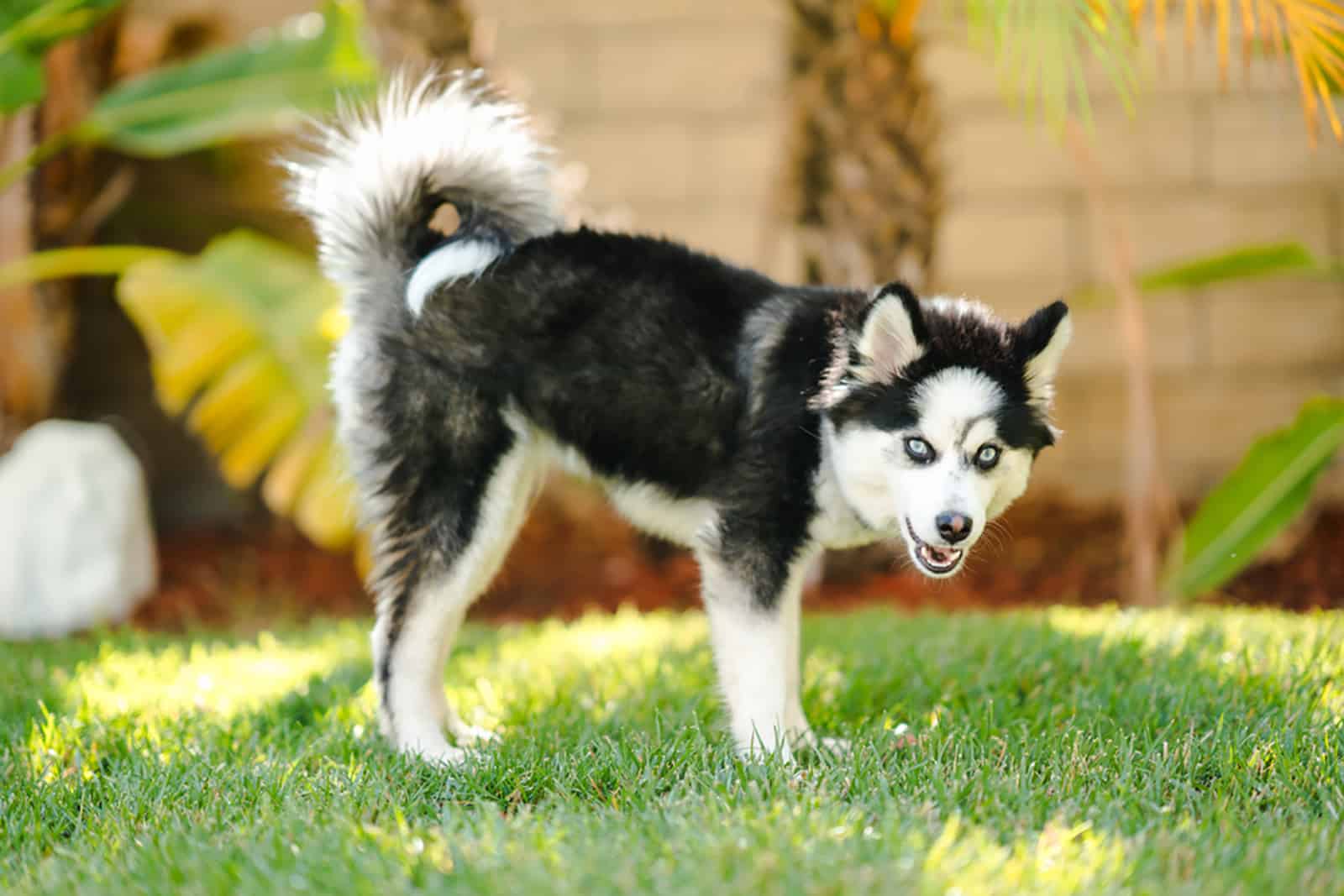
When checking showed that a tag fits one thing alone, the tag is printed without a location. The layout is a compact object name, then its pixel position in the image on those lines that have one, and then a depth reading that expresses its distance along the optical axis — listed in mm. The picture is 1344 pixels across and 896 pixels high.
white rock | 6168
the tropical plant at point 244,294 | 6145
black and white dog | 3535
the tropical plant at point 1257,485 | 5672
